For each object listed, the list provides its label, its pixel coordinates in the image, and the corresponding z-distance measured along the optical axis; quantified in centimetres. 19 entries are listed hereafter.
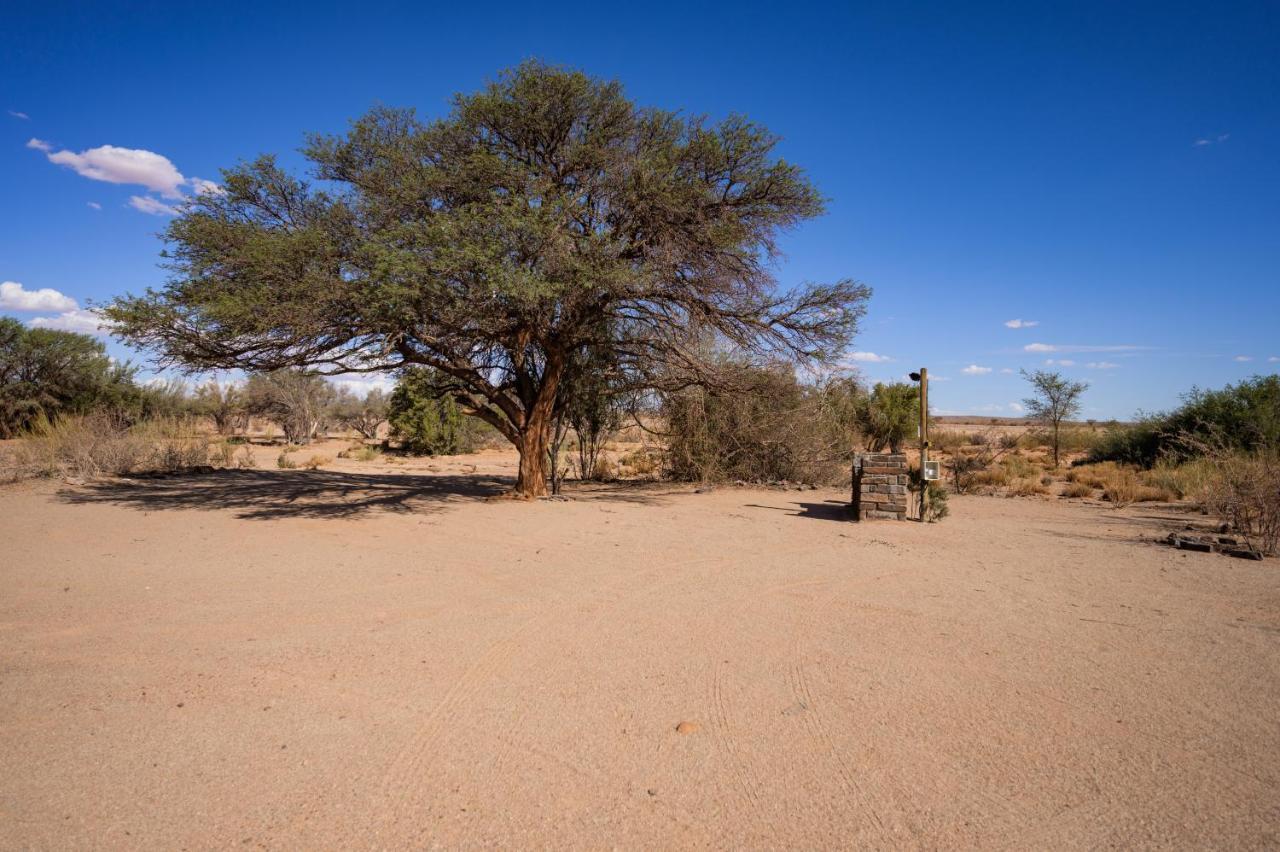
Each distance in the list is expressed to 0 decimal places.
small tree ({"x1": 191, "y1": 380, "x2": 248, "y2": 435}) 3559
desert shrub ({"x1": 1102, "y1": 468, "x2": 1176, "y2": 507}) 1564
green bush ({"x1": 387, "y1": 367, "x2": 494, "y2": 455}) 2841
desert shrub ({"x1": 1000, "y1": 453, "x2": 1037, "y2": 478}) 2088
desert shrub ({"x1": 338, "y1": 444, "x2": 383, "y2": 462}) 2664
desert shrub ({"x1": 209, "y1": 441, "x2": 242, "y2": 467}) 1931
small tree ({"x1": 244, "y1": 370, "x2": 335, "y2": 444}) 3506
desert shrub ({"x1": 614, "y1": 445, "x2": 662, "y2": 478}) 2022
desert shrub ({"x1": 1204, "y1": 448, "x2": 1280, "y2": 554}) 917
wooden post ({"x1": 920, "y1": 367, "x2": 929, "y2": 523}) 1096
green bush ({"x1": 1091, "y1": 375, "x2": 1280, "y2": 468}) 2076
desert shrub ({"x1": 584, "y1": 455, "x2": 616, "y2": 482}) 2020
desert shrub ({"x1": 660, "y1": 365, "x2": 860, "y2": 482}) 1784
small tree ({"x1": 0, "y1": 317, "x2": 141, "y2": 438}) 2592
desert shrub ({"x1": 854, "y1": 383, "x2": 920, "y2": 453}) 2506
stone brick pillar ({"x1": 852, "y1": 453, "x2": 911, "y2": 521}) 1163
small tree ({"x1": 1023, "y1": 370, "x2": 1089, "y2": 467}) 2967
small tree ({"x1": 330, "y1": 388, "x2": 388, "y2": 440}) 4128
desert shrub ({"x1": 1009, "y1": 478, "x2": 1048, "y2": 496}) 1759
